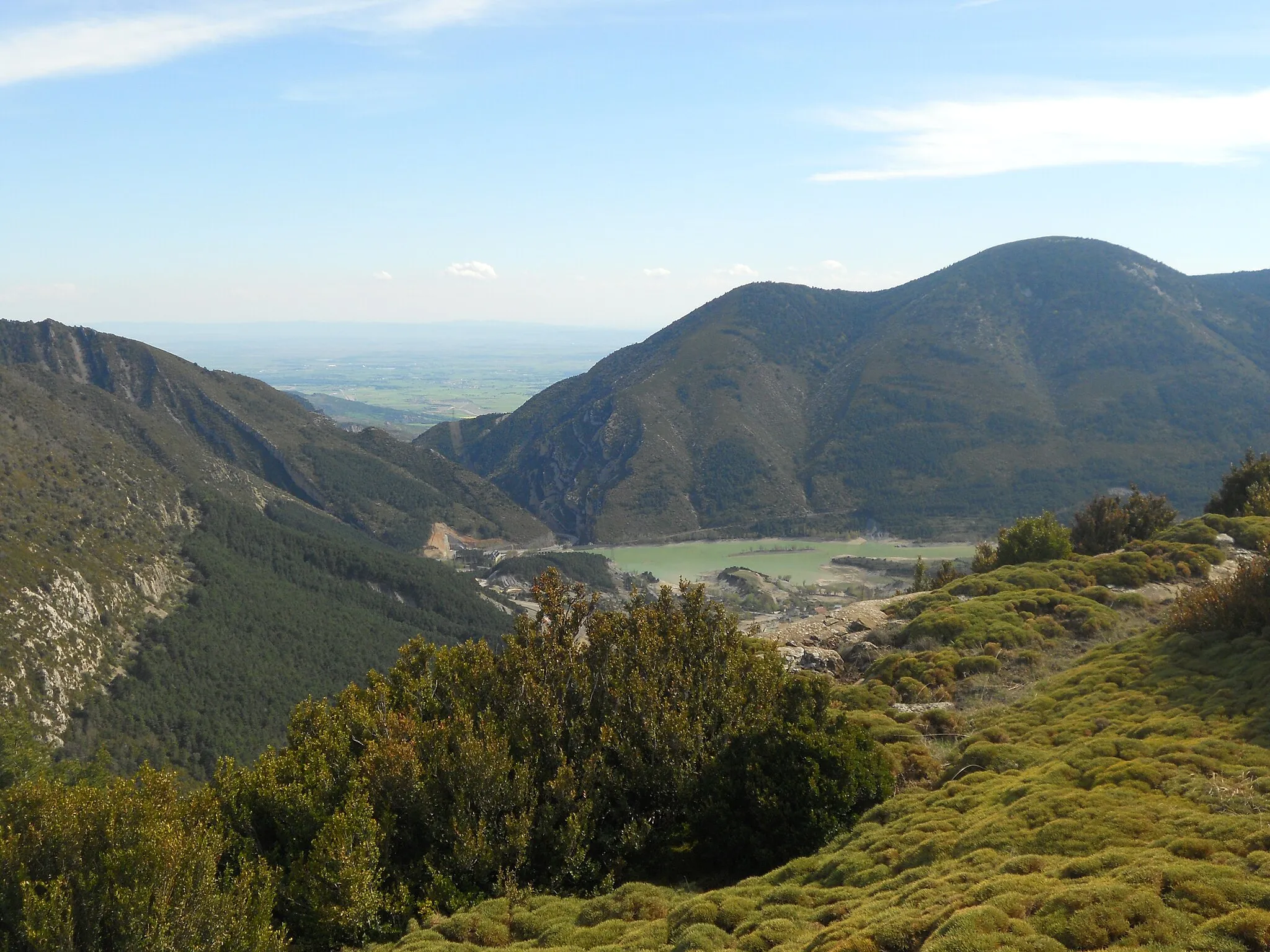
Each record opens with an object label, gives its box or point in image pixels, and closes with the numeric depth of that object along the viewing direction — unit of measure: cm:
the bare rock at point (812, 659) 3619
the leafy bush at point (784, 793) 2167
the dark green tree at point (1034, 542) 4906
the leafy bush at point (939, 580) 5297
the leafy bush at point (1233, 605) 2720
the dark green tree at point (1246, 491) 4966
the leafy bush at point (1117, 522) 5144
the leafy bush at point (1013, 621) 3419
